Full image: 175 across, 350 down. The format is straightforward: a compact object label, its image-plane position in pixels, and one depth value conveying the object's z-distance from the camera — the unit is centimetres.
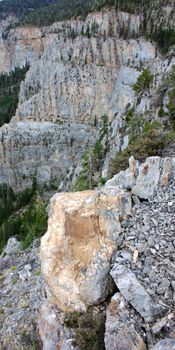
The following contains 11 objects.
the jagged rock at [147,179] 1297
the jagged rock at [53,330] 1212
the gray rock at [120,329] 985
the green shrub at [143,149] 1673
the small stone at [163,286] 1011
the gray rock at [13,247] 3303
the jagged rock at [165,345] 900
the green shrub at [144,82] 4366
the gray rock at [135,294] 994
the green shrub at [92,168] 3581
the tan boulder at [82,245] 1155
